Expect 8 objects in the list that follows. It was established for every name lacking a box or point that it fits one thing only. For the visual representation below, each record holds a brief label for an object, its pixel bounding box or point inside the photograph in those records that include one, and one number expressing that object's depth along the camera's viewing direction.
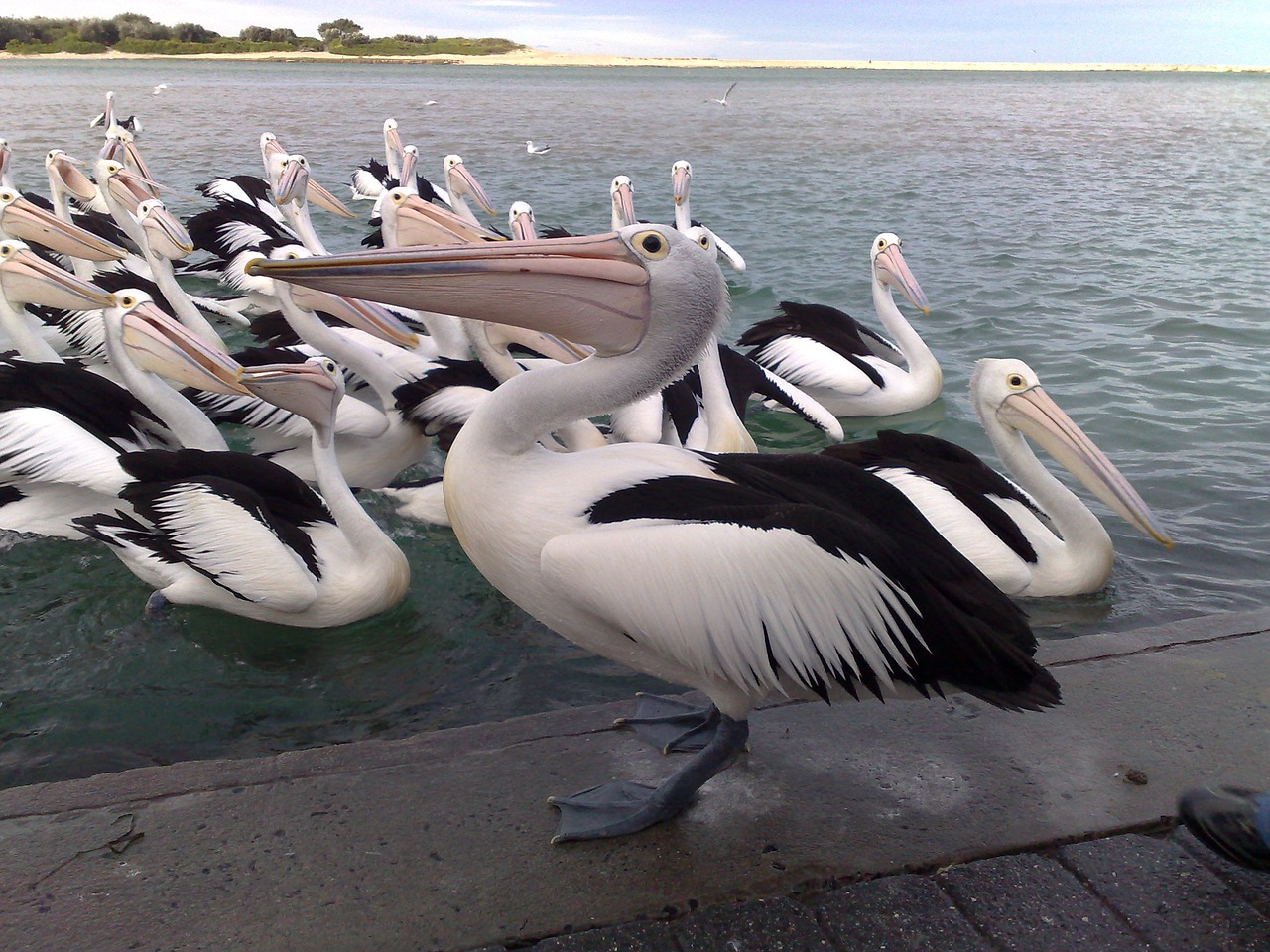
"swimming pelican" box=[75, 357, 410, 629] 3.29
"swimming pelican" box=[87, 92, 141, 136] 13.65
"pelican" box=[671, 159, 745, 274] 8.51
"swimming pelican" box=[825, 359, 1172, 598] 3.59
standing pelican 1.94
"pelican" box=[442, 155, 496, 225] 9.20
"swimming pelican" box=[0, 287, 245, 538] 3.60
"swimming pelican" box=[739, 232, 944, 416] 5.69
